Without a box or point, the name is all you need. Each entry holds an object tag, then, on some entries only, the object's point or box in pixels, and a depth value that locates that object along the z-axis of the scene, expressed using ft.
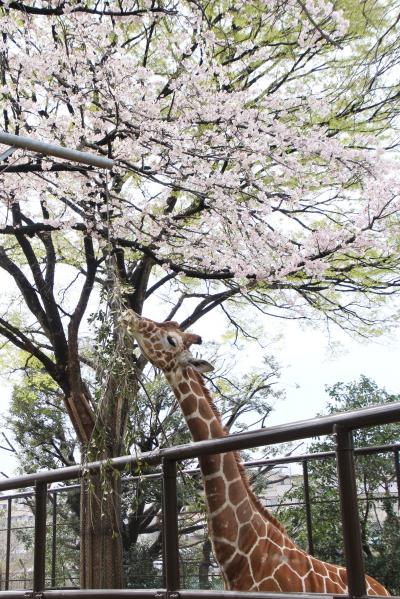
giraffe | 10.74
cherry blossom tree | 23.80
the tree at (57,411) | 44.45
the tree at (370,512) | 21.27
